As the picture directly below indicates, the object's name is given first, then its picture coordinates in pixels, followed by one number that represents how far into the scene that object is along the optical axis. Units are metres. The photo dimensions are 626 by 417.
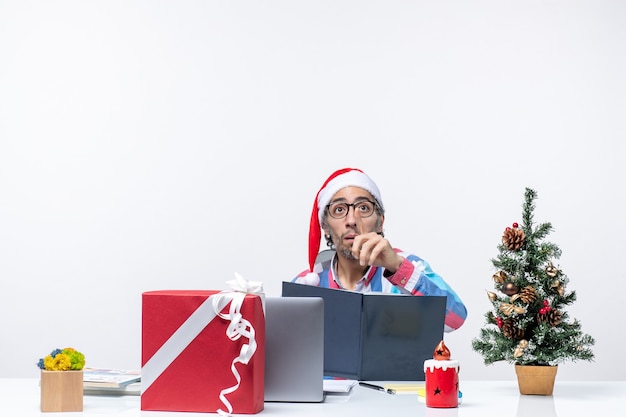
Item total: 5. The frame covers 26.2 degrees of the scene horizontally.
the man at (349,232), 4.23
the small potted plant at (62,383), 2.85
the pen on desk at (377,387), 3.11
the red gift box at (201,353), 2.77
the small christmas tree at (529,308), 3.11
